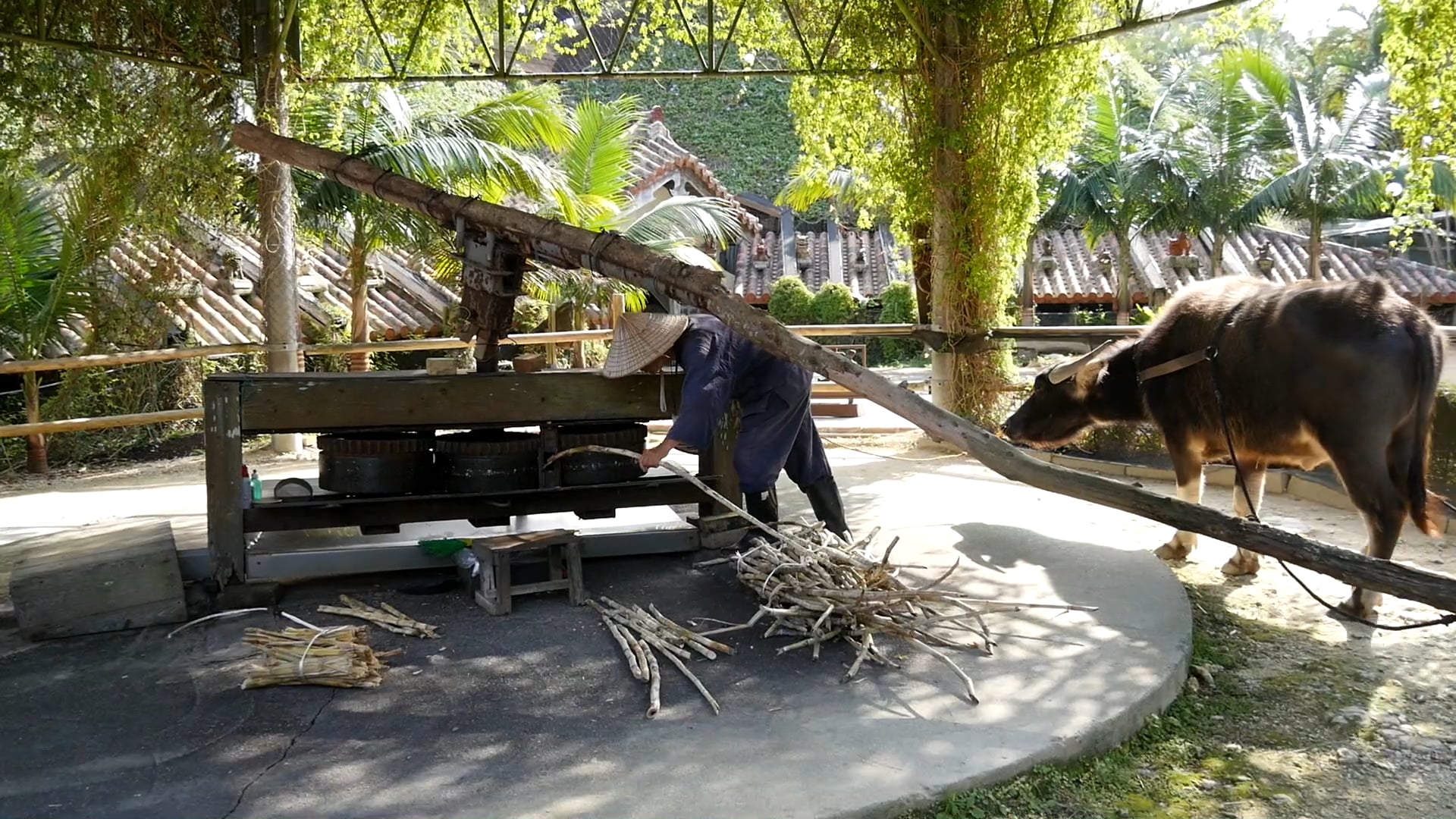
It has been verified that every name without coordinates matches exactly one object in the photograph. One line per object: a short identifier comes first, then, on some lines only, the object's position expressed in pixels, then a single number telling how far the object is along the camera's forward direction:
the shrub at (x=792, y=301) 21.09
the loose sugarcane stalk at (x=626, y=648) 4.07
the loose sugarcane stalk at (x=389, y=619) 4.55
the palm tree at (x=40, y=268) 10.22
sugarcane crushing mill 4.93
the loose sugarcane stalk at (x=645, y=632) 4.30
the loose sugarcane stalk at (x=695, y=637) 4.31
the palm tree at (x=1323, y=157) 19.44
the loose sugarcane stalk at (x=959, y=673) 3.89
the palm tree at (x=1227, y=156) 20.08
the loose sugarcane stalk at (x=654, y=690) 3.77
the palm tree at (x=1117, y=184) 19.86
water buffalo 4.96
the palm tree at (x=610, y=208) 13.97
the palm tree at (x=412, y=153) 10.88
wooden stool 4.82
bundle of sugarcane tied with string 4.01
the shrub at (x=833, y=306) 20.91
